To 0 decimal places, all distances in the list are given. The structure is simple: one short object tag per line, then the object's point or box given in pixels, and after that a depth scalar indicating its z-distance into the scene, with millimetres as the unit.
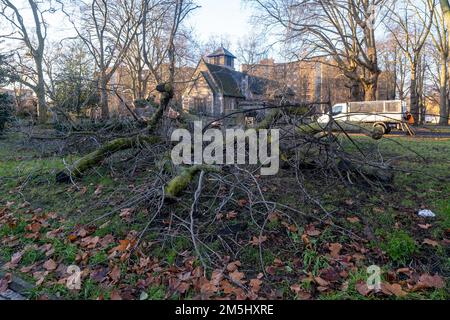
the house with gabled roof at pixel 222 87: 33312
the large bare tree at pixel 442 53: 24641
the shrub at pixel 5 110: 13227
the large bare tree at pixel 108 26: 18391
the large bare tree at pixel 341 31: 20672
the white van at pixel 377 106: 17438
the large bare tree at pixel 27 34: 17719
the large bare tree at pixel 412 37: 25094
